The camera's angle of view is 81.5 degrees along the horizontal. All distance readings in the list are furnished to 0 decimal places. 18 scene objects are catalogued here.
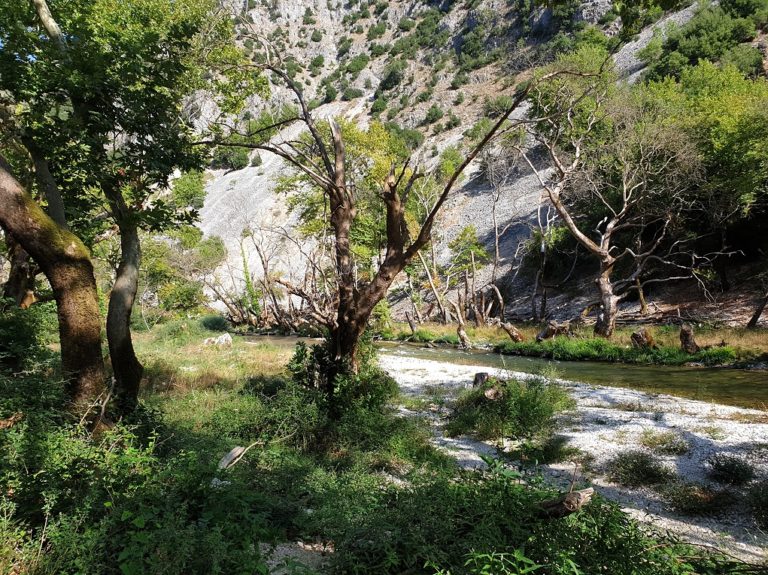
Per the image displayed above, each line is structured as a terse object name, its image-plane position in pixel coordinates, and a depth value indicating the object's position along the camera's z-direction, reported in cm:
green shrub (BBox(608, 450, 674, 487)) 557
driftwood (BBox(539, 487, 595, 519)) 328
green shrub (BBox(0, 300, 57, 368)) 668
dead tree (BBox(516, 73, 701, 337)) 1952
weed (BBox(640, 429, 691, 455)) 652
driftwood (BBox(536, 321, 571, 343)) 2006
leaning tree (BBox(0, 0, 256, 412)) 583
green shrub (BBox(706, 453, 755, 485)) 541
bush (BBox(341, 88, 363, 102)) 9031
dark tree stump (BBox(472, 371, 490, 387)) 1040
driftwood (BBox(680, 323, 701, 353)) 1510
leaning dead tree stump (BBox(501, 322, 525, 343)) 2073
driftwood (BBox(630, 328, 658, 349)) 1633
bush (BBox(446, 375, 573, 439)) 761
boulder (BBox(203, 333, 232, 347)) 1932
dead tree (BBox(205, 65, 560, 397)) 649
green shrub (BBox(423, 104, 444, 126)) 7171
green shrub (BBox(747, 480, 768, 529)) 449
